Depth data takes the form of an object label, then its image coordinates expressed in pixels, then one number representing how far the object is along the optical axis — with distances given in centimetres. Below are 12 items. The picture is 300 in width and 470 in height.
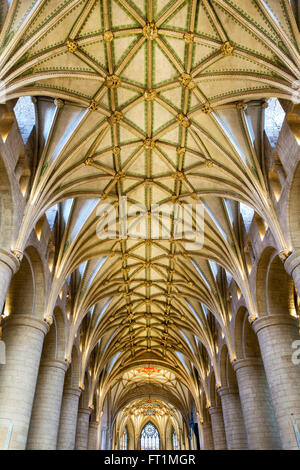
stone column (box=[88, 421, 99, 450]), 2892
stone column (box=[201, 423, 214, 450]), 2972
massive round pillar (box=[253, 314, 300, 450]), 1241
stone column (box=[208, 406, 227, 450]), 2405
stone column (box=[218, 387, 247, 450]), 1947
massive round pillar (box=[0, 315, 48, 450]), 1202
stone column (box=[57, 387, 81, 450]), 1858
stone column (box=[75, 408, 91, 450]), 2330
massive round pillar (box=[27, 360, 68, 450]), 1526
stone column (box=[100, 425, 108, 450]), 3411
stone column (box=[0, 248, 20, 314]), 1080
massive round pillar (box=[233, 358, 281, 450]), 1549
